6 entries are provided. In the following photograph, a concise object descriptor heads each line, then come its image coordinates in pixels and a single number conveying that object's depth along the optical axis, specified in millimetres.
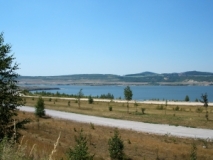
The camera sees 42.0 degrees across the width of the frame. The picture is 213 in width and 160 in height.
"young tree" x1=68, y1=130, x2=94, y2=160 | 12531
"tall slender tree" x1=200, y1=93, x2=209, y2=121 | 40478
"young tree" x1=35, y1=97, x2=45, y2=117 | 41188
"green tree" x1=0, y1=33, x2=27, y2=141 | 15297
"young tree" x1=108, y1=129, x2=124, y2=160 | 20016
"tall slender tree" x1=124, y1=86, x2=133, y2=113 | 51438
